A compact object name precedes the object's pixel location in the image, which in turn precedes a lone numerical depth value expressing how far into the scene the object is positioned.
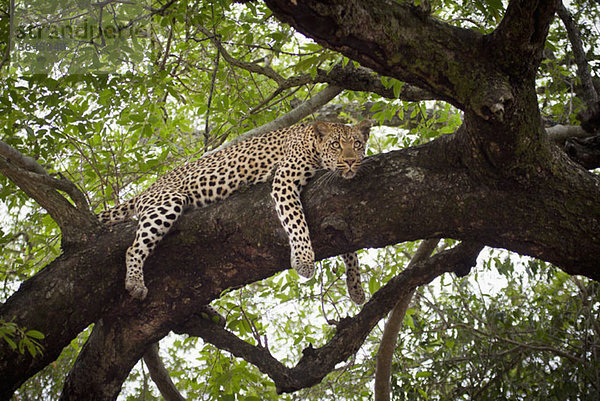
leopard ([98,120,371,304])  9.52
